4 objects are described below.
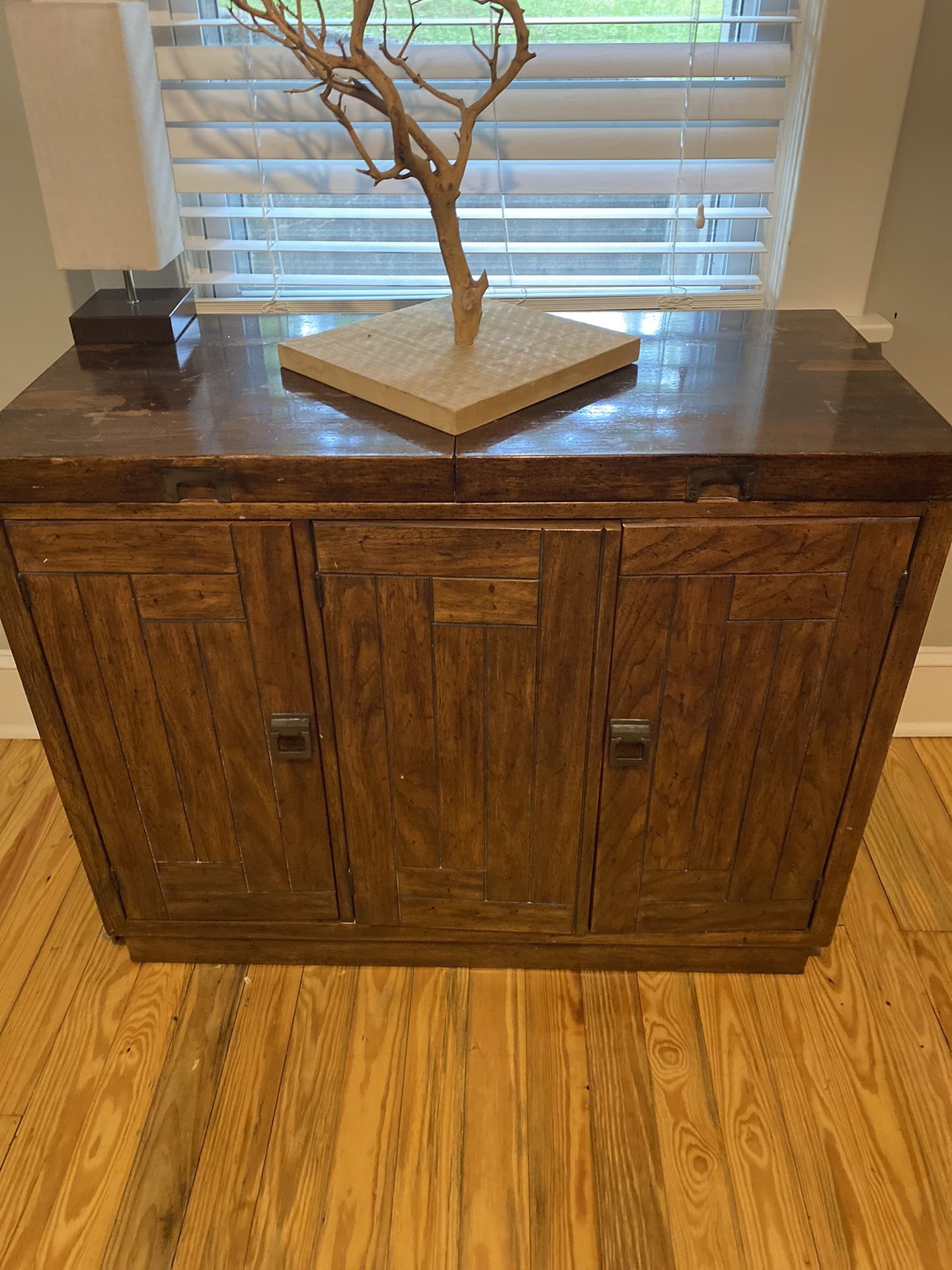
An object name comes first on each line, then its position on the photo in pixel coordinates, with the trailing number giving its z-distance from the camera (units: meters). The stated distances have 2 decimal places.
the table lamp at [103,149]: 1.19
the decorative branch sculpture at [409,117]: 1.06
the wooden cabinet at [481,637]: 1.06
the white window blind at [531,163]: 1.37
